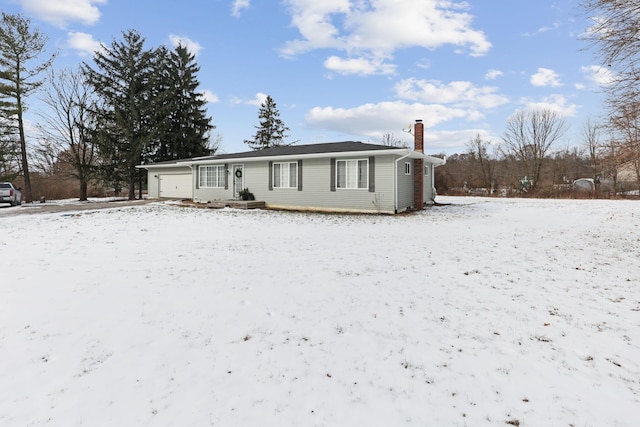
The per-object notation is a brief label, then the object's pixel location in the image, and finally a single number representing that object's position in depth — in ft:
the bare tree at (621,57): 23.82
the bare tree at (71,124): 82.64
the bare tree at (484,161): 113.70
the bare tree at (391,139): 139.03
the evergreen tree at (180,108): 94.02
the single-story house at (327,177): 44.78
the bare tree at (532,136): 98.32
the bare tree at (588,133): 89.37
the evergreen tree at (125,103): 85.56
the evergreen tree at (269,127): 129.39
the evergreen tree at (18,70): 73.31
